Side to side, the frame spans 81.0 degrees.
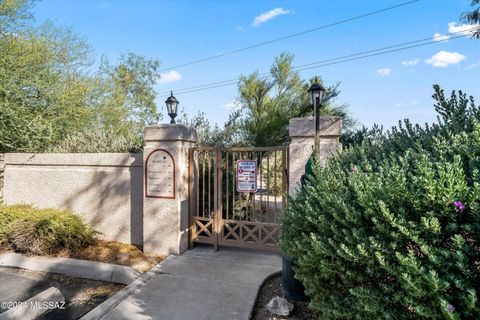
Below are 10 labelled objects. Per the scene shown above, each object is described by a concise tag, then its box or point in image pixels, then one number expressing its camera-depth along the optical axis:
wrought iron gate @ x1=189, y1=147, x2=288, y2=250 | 4.95
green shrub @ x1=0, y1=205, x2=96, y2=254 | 4.87
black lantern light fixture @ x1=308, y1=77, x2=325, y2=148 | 4.07
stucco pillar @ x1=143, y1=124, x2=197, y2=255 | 5.04
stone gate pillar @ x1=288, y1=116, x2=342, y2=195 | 4.30
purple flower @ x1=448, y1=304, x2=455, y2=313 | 1.40
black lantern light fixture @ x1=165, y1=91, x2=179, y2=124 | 5.52
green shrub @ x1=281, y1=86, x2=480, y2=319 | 1.50
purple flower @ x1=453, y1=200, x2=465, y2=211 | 1.51
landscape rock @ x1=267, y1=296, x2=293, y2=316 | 3.15
